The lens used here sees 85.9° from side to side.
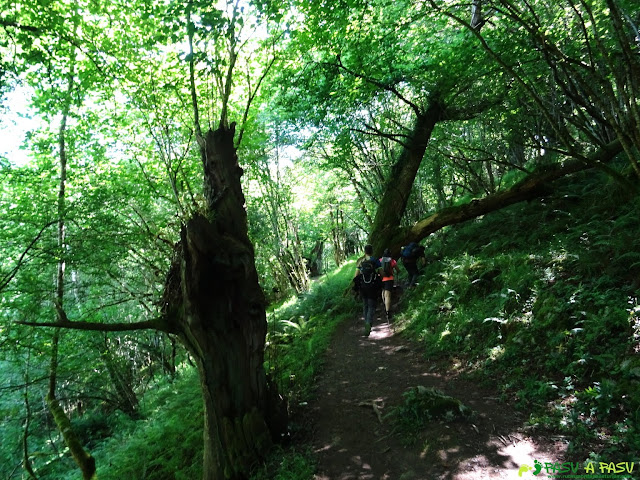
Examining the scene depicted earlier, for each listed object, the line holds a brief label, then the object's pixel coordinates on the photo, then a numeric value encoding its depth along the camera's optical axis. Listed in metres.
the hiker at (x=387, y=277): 8.85
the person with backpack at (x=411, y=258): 10.48
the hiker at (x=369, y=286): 8.36
